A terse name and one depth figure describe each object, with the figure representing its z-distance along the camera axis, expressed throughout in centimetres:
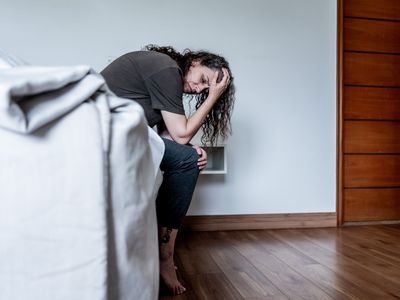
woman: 119
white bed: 50
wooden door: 237
